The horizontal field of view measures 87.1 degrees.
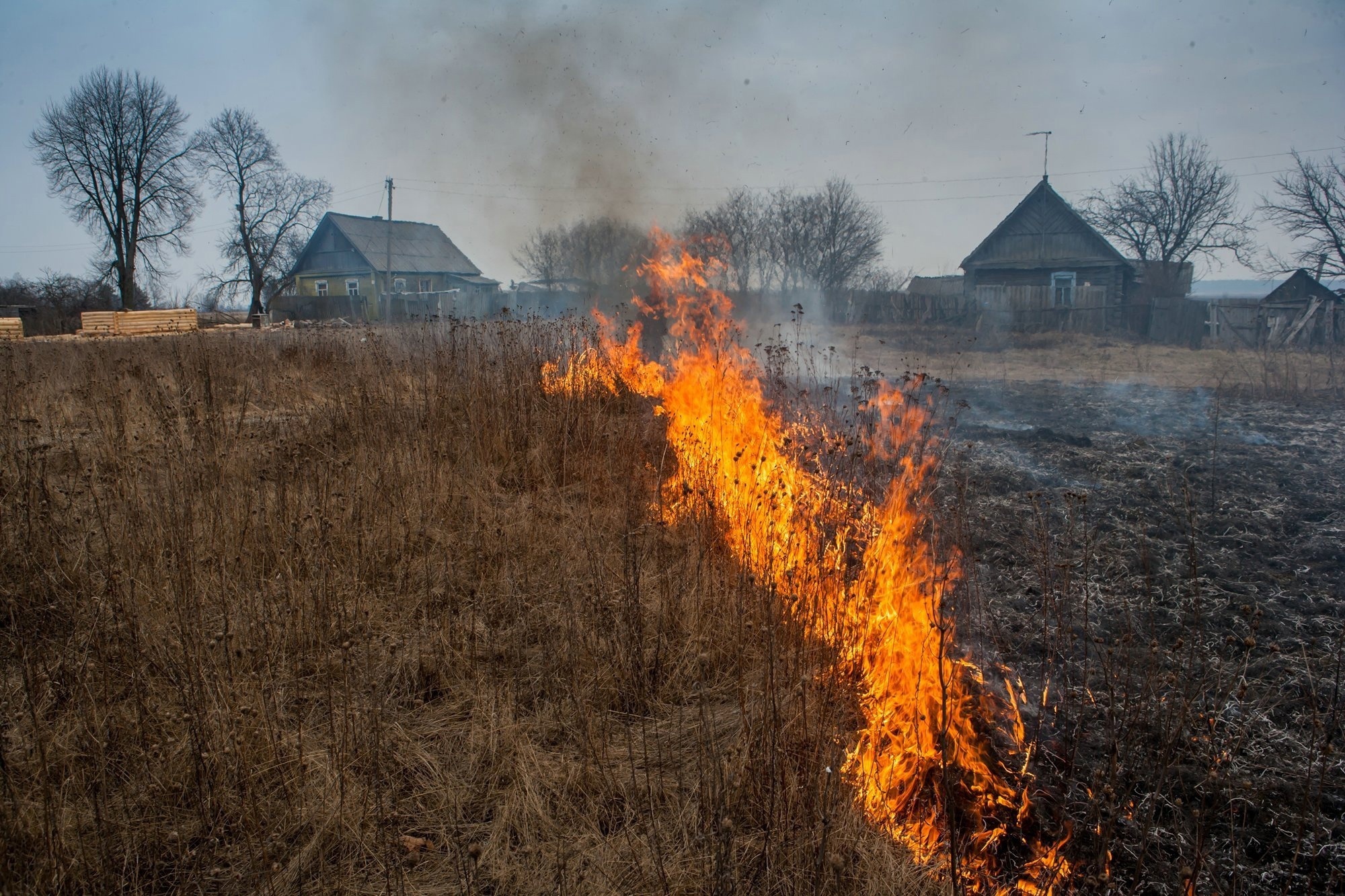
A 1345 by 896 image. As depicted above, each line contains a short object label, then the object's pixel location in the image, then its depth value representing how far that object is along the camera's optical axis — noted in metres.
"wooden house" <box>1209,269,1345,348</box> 19.09
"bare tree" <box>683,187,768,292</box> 28.45
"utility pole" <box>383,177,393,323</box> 30.40
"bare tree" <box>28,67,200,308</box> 30.19
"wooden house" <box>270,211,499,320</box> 40.62
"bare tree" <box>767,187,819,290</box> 32.72
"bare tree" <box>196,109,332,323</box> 35.78
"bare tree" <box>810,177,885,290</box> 32.56
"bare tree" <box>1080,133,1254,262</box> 29.84
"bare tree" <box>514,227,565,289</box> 26.45
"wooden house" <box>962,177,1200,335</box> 24.58
